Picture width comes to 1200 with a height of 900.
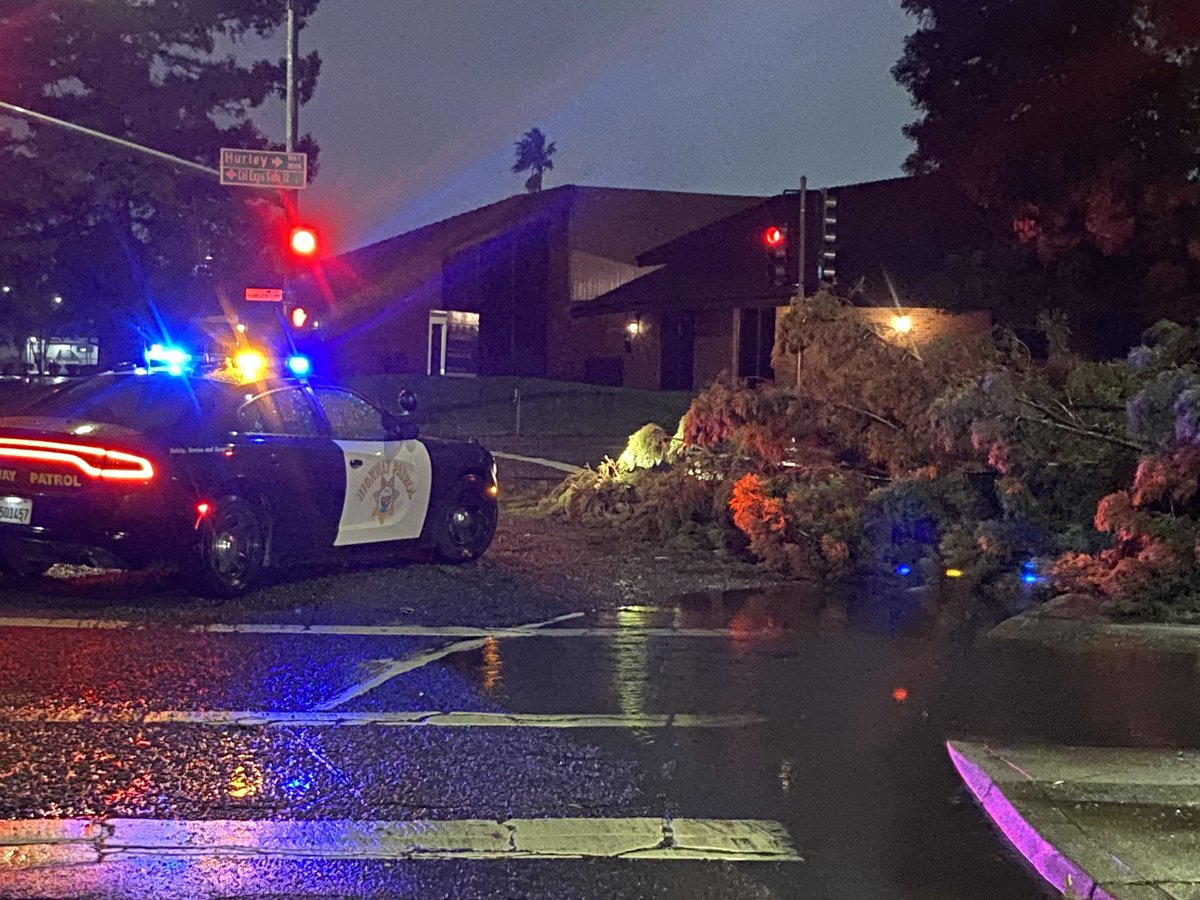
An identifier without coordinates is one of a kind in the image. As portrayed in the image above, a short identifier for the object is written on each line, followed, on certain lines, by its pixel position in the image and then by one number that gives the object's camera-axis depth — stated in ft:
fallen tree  32.55
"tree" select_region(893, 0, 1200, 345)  70.90
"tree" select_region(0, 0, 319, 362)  115.03
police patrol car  27.81
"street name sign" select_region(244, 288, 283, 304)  56.24
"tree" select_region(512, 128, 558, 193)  303.27
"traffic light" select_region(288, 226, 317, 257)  57.11
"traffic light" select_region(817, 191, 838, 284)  59.21
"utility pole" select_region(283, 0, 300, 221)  60.85
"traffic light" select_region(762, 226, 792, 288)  60.44
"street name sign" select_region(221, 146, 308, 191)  55.77
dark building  104.73
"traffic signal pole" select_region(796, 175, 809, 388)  58.90
